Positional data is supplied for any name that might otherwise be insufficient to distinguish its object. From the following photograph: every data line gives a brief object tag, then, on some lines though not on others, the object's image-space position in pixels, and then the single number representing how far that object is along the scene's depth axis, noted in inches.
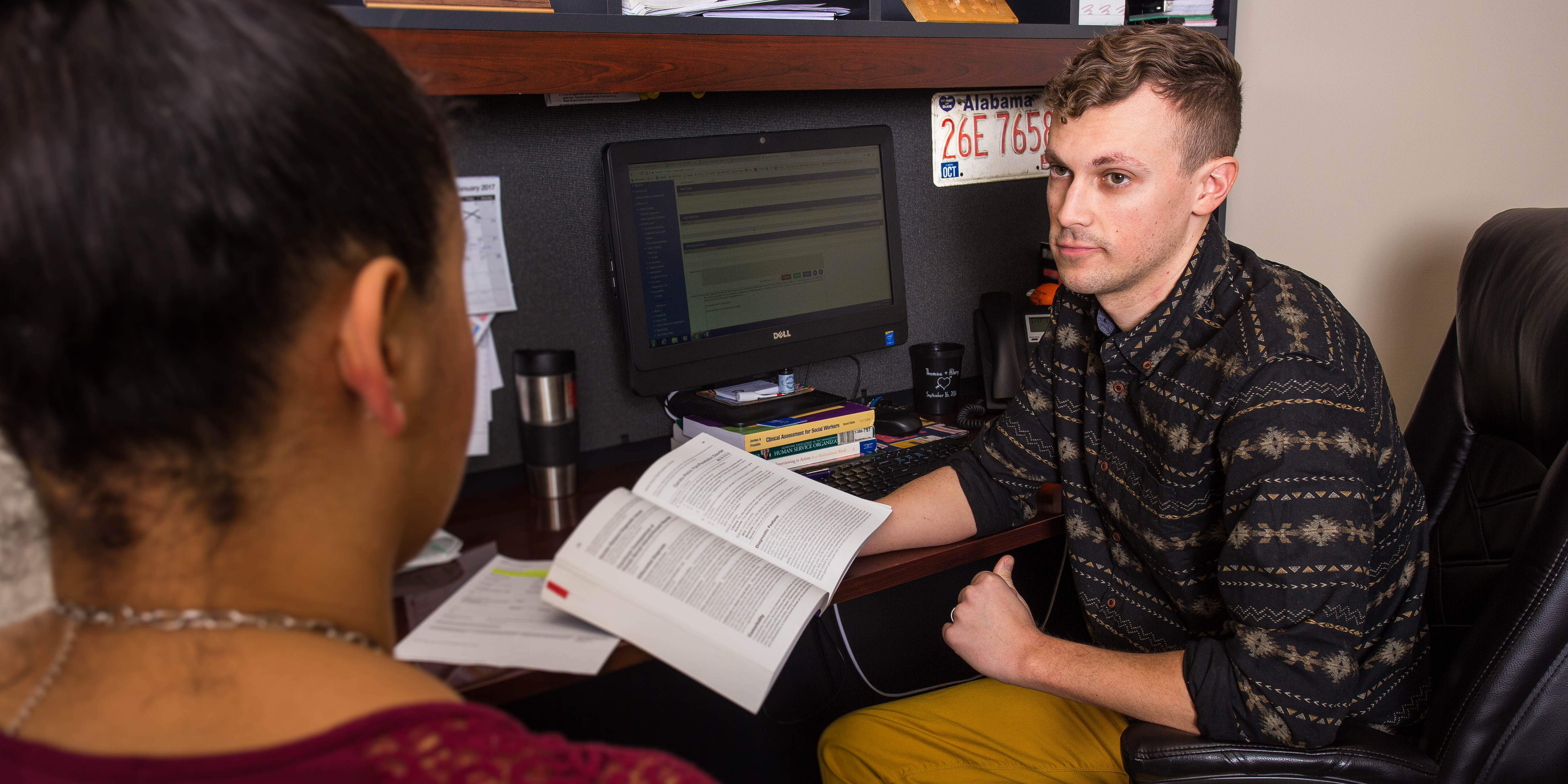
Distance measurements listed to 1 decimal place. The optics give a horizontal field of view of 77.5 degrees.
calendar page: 52.4
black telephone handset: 64.0
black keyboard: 50.4
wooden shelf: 41.3
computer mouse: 59.5
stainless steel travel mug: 48.9
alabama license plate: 67.3
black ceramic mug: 62.9
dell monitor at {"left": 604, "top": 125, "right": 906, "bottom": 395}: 53.2
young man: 36.1
